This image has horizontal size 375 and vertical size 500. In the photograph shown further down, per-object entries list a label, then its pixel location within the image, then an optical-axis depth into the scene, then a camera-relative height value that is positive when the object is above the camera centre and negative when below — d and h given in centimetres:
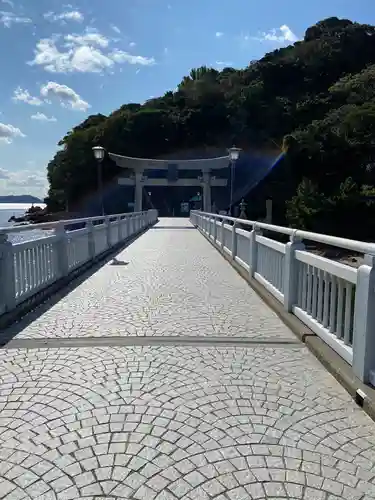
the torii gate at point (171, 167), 3928 +357
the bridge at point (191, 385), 218 -141
